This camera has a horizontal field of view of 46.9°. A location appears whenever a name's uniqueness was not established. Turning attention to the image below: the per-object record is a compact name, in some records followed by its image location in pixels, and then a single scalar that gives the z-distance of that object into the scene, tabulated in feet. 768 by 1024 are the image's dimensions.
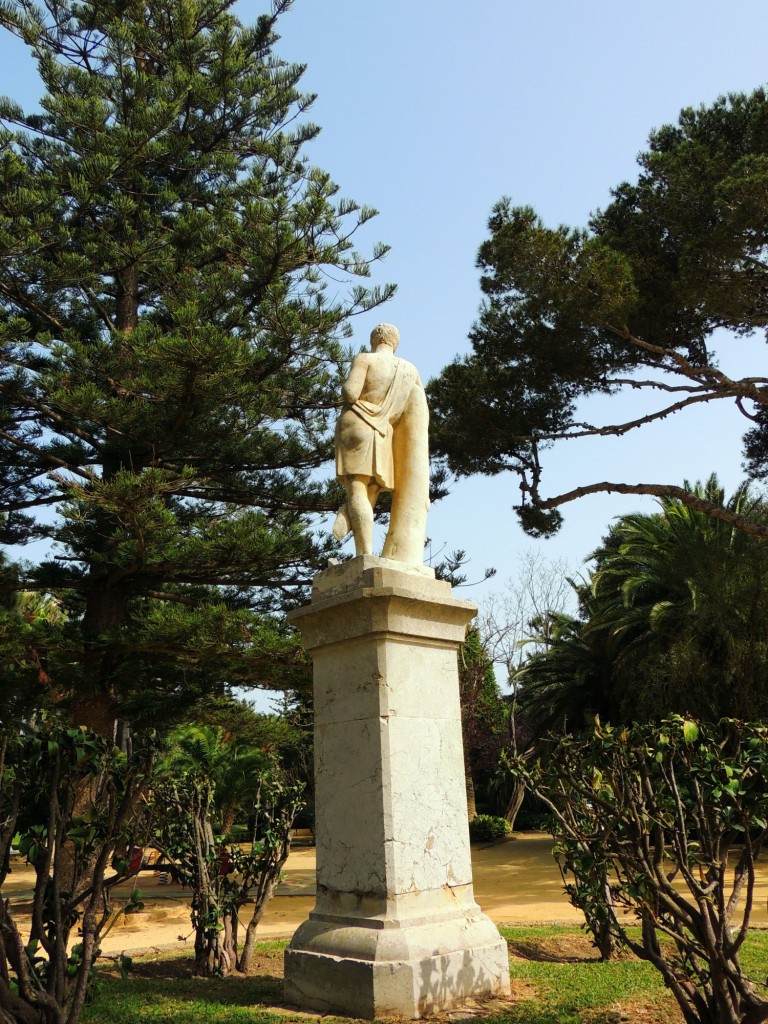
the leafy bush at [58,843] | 9.29
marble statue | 16.57
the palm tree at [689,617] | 48.11
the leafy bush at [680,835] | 11.18
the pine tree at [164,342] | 31.63
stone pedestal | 13.58
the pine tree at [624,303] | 33.55
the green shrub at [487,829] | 65.72
